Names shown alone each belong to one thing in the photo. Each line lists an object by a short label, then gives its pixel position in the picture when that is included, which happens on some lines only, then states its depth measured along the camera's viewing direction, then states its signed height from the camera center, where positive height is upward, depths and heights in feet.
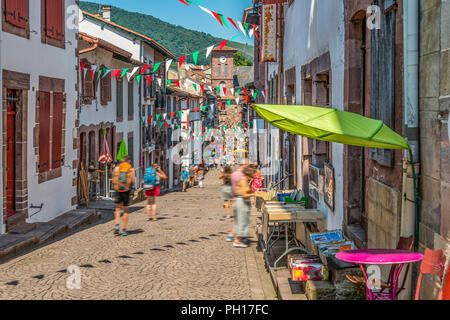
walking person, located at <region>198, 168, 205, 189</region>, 126.79 -8.51
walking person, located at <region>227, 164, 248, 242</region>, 28.53 -1.63
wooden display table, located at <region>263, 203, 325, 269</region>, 27.27 -3.46
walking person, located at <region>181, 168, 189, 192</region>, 115.34 -6.54
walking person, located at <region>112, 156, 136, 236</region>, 34.50 -2.27
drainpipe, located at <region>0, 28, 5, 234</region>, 34.46 -2.87
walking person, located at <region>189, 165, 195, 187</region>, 144.25 -8.18
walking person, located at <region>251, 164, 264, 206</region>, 57.26 -3.98
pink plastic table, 14.02 -2.87
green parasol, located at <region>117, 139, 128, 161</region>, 50.67 -0.45
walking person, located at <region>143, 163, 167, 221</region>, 41.17 -2.58
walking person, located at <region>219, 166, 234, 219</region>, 31.50 -2.29
